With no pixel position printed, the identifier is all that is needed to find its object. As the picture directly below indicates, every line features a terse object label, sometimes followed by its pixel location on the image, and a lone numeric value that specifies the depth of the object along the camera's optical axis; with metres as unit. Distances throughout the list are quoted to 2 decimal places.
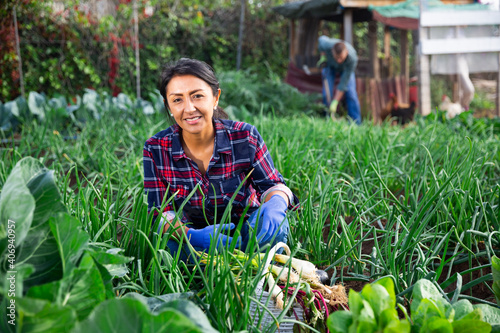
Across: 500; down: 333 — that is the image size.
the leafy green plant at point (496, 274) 1.03
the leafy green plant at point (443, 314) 0.80
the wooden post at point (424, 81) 5.15
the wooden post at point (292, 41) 9.09
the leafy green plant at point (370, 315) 0.78
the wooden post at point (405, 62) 8.95
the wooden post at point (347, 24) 7.67
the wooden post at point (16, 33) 5.36
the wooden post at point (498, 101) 5.38
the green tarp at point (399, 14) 7.02
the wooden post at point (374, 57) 8.12
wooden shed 7.71
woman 1.65
